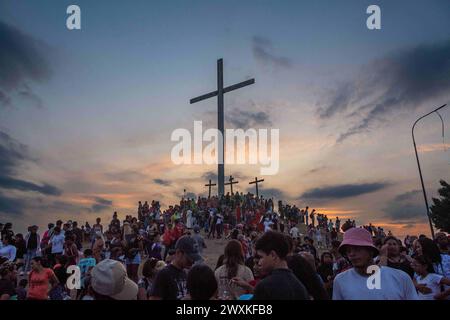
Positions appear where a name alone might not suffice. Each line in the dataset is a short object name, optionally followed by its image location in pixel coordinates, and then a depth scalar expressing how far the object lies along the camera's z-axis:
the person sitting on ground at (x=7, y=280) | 7.37
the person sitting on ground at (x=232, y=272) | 4.80
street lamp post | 24.53
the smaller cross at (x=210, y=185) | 45.47
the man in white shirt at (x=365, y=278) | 3.39
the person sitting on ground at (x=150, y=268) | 6.90
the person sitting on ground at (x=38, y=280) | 8.28
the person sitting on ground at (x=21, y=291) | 8.69
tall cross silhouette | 31.89
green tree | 41.72
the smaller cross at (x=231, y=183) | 44.75
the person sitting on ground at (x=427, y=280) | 4.98
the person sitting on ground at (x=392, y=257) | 6.13
